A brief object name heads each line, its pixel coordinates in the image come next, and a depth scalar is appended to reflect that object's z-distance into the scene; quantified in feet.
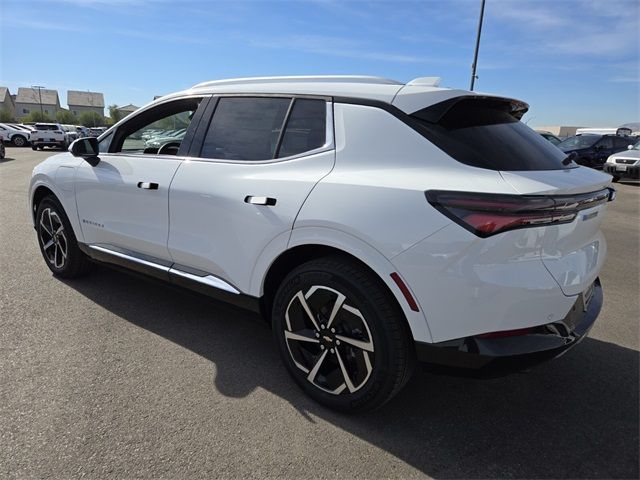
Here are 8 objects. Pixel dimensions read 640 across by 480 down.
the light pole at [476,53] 47.14
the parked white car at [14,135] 102.14
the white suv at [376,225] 6.56
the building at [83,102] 384.88
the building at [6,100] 312.71
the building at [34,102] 352.08
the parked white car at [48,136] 91.30
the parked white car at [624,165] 49.65
